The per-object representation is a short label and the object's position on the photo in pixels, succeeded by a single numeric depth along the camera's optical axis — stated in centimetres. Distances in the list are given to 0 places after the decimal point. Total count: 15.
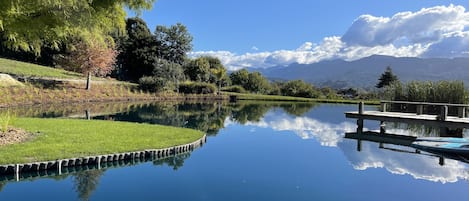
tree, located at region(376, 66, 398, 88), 5669
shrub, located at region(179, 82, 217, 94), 4605
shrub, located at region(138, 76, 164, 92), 4250
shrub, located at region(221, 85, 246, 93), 5712
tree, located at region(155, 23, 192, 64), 5630
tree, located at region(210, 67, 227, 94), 5288
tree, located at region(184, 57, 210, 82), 5303
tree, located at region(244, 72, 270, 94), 6316
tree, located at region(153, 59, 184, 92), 4362
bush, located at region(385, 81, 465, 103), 2028
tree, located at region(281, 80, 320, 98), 5478
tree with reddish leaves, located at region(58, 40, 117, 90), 3441
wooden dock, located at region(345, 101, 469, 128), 1533
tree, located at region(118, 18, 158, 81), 5162
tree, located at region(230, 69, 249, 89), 6548
